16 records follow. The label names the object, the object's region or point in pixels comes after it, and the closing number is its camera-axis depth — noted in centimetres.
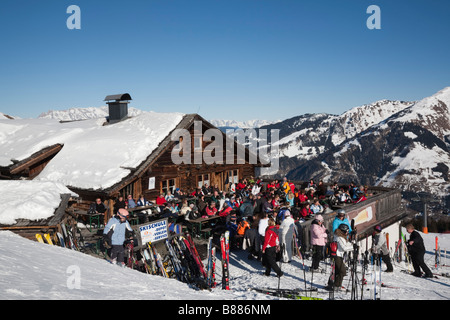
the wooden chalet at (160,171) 1695
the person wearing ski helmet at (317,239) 1013
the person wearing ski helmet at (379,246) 1087
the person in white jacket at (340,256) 874
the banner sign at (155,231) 1055
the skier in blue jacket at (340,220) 1022
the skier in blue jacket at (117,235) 923
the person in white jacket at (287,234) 1064
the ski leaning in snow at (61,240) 1049
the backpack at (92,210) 1527
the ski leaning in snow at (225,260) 869
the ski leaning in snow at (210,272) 886
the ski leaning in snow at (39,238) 1003
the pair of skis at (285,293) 772
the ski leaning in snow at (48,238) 1020
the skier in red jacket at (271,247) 955
